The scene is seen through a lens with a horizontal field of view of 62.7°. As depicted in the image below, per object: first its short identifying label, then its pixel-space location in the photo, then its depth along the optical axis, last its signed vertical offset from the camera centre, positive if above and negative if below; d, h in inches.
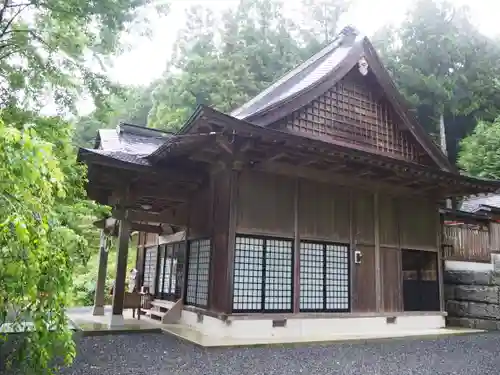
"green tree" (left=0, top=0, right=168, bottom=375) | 89.7 +22.6
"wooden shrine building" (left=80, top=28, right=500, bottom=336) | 312.3 +59.6
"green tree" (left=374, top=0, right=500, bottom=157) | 960.9 +494.2
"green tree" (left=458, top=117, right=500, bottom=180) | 829.8 +256.0
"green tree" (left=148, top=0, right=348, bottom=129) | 980.6 +569.6
